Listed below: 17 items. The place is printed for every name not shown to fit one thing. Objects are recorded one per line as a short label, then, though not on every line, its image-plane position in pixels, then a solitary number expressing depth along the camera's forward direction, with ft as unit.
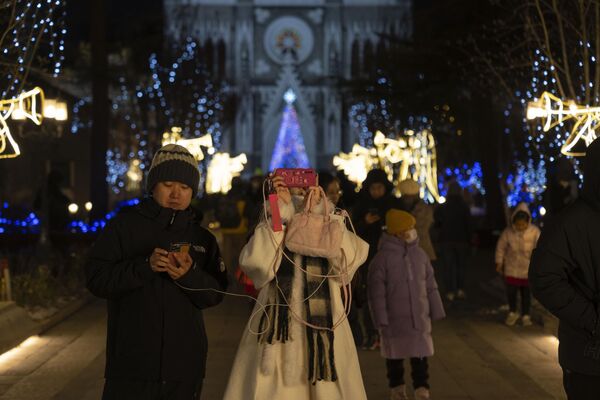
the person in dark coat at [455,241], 59.67
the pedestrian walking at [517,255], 47.21
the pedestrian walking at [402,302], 29.66
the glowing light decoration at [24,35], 41.71
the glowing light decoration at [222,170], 124.57
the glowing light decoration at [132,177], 221.62
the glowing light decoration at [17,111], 38.75
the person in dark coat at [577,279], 16.55
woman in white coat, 19.54
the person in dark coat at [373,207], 37.86
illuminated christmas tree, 300.81
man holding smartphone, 17.75
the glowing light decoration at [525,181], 120.78
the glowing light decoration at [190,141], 86.93
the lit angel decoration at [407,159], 114.59
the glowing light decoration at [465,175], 176.65
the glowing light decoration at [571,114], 41.04
